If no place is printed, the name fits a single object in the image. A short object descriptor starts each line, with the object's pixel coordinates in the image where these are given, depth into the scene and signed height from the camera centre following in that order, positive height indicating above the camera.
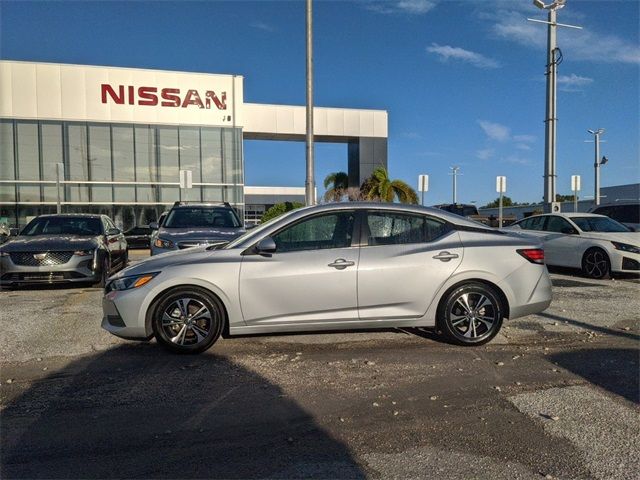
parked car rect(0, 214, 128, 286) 9.30 -0.60
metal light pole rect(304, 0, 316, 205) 13.42 +2.86
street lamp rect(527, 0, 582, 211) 16.44 +3.59
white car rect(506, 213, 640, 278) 10.65 -0.50
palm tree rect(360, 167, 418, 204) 25.17 +1.56
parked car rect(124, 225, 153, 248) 21.73 -0.58
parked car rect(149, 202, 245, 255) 9.26 -0.07
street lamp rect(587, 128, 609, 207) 34.48 +4.36
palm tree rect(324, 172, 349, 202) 28.62 +2.32
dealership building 25.48 +4.56
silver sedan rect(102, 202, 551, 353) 5.27 -0.62
